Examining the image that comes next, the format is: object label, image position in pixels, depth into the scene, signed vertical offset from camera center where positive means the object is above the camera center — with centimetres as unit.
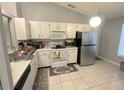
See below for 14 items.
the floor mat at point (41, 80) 227 -141
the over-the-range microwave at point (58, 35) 357 +10
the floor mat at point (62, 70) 309 -136
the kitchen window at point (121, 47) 341 -46
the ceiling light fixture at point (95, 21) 243 +49
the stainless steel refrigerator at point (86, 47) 347 -46
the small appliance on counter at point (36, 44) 341 -29
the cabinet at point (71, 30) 372 +33
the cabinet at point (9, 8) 216 +90
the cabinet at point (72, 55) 366 -85
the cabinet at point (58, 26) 349 +48
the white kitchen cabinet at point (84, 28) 385 +45
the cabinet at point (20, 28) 281 +34
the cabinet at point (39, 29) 332 +35
